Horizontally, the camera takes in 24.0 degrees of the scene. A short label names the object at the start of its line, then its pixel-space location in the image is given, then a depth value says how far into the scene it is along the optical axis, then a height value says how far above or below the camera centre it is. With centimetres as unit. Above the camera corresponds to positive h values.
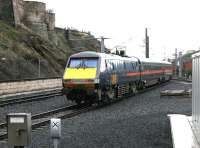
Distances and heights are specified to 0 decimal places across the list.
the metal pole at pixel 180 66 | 6899 +45
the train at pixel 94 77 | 2166 -39
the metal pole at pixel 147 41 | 7041 +420
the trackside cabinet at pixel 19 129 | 743 -94
